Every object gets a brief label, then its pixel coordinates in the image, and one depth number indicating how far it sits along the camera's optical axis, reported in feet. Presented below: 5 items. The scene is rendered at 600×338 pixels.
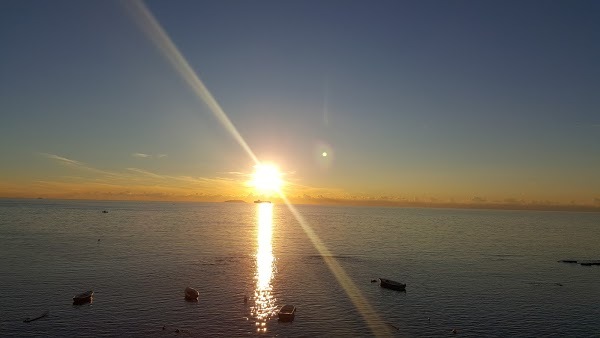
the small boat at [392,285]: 257.55
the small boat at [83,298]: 205.28
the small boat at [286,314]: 188.77
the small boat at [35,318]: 176.13
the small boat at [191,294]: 220.43
